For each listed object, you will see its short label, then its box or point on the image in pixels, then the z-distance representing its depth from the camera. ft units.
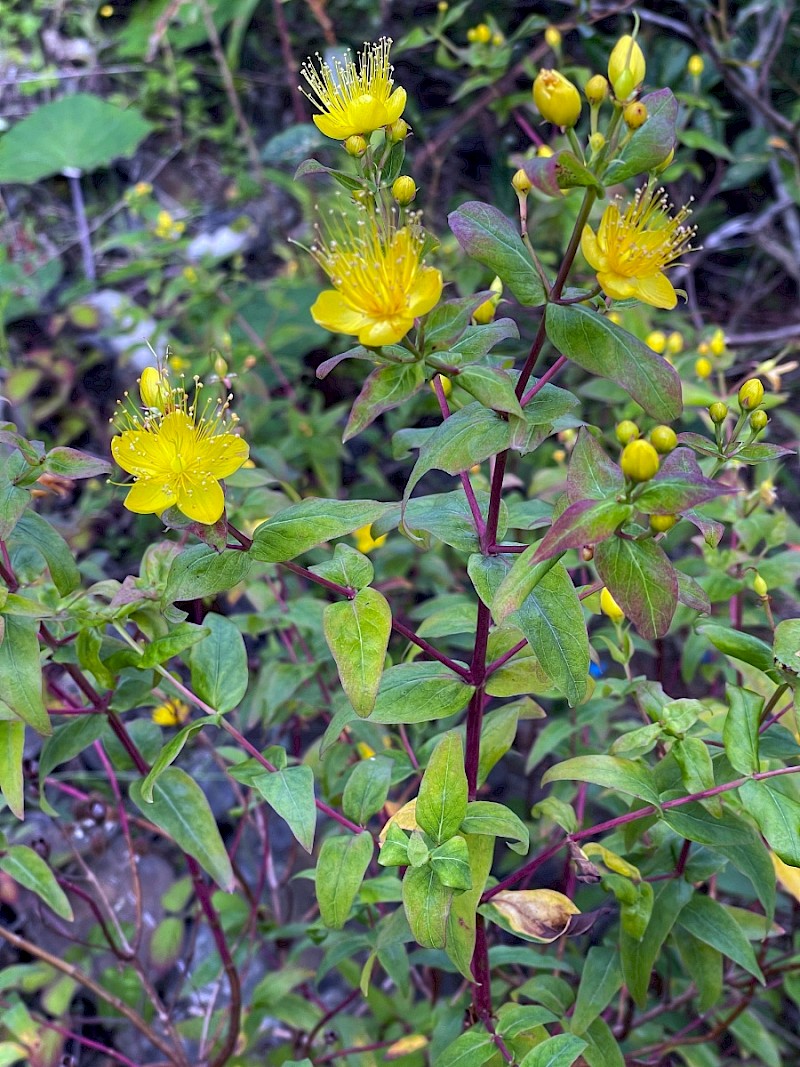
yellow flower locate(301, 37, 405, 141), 0.89
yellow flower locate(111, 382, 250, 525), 0.90
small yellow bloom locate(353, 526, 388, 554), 1.49
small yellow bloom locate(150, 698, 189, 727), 1.25
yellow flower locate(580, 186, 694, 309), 0.84
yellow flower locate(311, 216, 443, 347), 0.82
